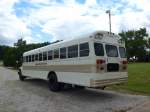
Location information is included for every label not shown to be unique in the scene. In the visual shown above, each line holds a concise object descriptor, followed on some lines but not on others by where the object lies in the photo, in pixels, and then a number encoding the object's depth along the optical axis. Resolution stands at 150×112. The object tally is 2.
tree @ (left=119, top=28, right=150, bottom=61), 44.47
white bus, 5.21
